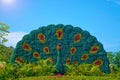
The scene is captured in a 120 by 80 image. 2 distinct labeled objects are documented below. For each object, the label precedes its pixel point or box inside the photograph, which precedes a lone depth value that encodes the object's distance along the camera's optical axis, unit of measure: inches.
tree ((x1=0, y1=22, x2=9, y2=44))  1084.5
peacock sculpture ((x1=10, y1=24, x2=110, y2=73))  746.2
